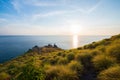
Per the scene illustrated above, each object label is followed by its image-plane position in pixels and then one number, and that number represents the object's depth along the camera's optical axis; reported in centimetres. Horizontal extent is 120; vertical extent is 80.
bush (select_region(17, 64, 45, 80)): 300
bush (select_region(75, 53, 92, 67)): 465
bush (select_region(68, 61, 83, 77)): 396
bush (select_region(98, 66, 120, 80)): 278
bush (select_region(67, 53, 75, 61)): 553
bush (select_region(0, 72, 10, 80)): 491
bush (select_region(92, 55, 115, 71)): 370
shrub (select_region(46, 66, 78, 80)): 354
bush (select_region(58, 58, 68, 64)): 524
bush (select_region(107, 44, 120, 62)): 410
